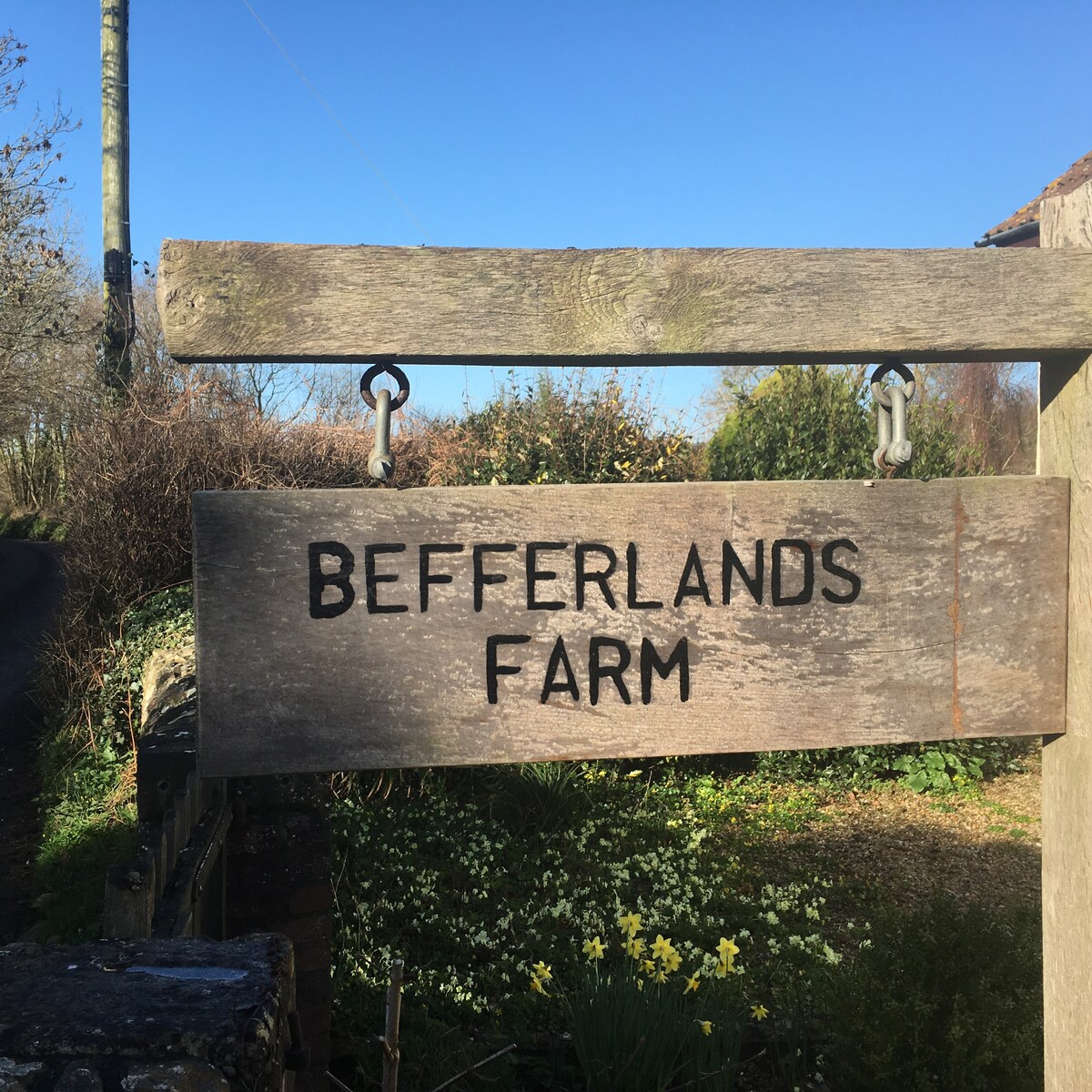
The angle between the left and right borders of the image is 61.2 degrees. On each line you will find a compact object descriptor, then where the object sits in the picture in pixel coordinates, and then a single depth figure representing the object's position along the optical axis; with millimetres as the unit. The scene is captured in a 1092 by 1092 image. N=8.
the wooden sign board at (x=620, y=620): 1576
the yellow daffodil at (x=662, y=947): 2924
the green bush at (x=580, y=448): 7348
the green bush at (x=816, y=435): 7332
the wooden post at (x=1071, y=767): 1724
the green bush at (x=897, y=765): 6656
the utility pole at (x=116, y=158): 10312
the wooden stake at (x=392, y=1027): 1278
